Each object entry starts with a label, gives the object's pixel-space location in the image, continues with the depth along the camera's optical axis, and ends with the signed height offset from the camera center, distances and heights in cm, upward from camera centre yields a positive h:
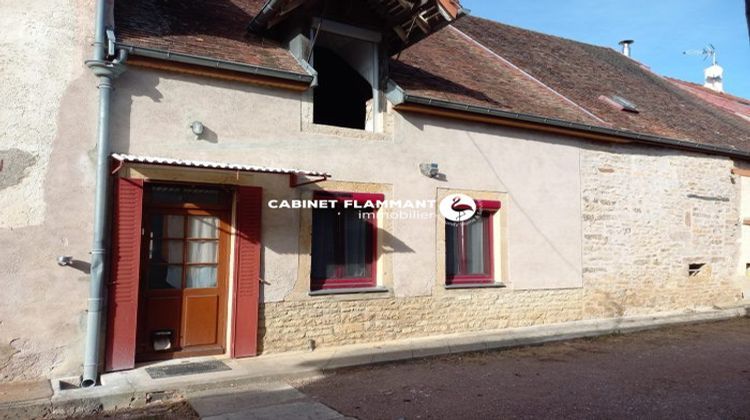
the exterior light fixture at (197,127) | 682 +158
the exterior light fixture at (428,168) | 851 +137
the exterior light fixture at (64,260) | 603 -2
